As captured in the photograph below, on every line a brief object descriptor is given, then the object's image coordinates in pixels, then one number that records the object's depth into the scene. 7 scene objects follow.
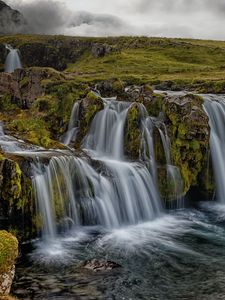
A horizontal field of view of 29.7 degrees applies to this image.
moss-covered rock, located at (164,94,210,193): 29.72
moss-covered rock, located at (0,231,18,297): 11.16
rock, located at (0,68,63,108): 40.53
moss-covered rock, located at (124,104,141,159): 29.14
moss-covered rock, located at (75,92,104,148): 32.28
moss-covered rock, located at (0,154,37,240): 19.69
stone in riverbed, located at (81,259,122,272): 16.59
